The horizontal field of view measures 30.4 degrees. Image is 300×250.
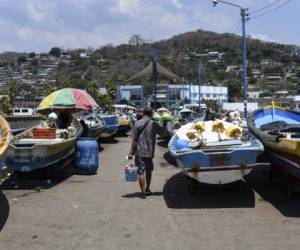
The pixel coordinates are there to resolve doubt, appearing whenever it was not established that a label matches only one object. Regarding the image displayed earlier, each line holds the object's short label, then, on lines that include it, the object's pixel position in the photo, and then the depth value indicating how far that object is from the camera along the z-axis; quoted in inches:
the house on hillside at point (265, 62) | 6466.5
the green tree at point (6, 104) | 2450.8
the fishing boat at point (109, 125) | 970.0
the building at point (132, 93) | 4305.9
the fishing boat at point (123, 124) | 1206.3
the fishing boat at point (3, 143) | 360.3
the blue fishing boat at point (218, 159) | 401.7
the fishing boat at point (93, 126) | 778.2
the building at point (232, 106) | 3791.3
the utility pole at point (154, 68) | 2189.3
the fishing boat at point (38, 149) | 481.7
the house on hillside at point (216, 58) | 6033.5
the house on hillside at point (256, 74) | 6707.7
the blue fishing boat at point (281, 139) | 393.9
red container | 558.6
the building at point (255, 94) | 5484.7
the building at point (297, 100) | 3623.0
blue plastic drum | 576.7
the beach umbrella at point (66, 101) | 677.3
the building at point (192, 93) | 4118.6
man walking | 436.1
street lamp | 1429.6
